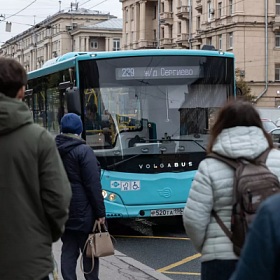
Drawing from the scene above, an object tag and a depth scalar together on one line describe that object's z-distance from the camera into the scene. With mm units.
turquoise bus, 9047
